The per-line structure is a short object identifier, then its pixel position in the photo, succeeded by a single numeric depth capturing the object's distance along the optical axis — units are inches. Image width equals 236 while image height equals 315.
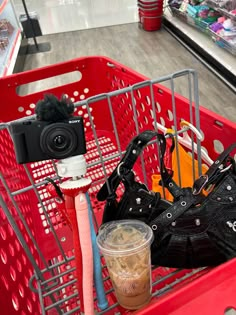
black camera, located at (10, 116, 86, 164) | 24.0
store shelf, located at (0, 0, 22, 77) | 127.2
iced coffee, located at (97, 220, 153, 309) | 26.2
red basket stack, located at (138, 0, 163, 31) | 167.6
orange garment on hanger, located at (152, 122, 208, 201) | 41.8
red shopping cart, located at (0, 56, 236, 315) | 22.0
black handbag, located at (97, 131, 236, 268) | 28.5
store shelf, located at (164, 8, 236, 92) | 116.4
